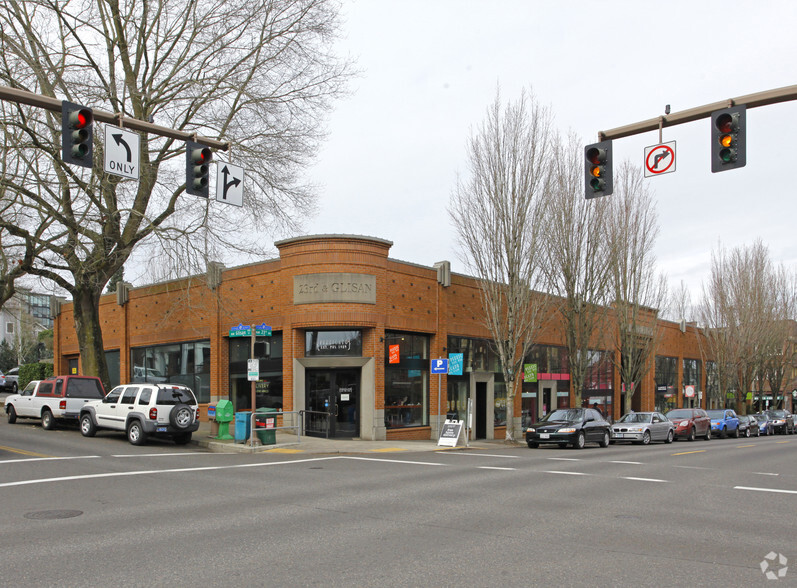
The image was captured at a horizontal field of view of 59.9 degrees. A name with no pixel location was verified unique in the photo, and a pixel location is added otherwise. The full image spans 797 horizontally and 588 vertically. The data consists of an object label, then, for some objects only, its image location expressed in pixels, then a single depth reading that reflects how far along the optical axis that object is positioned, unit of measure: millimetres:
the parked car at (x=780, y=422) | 44969
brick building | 24109
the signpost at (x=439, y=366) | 23906
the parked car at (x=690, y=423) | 31734
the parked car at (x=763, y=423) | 42469
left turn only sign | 11635
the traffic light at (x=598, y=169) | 12141
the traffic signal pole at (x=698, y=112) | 10328
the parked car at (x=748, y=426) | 38500
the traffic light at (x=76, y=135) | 10648
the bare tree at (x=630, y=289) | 32375
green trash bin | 20438
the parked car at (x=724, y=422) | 36406
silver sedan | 27828
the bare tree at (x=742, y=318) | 45219
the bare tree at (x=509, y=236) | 25781
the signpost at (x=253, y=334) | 20297
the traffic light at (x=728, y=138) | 10547
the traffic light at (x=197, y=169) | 12305
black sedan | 23078
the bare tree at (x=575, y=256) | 28859
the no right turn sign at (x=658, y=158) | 11406
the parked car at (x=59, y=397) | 22734
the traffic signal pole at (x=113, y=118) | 10148
